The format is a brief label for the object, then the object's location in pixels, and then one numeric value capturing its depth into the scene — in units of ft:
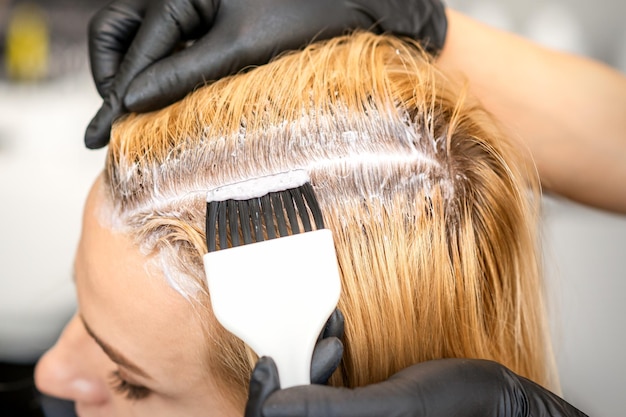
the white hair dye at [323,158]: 2.58
